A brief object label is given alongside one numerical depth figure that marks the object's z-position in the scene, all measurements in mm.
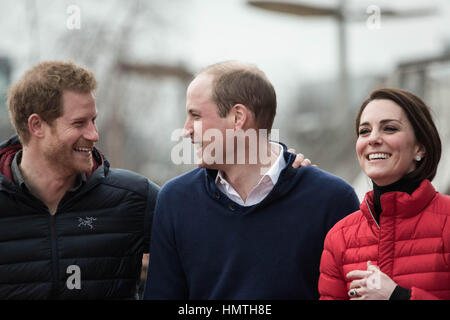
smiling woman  5027
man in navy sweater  6059
